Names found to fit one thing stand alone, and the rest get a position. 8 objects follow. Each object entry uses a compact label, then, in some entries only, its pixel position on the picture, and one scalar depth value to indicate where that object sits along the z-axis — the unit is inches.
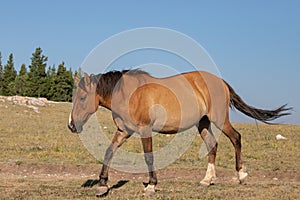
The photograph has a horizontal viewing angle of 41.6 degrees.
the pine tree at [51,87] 2327.8
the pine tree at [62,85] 2352.4
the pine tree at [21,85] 2282.2
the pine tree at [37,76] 2295.8
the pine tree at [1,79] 2459.9
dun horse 303.7
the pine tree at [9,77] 2405.0
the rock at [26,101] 1528.8
